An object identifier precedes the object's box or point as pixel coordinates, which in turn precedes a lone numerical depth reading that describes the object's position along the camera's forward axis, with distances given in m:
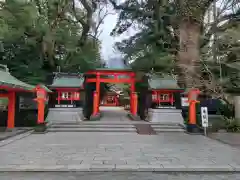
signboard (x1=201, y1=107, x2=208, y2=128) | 8.43
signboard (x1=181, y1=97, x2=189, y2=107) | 12.67
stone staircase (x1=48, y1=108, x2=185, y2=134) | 9.52
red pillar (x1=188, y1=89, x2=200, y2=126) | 9.52
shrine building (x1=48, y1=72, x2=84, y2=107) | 12.06
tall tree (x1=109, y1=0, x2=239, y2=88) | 11.12
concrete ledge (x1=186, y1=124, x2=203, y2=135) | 9.15
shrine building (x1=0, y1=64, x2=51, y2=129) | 9.27
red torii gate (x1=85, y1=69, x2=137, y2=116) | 13.59
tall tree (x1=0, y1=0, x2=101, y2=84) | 11.72
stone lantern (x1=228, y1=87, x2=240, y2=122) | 10.34
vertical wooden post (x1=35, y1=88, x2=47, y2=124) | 9.45
